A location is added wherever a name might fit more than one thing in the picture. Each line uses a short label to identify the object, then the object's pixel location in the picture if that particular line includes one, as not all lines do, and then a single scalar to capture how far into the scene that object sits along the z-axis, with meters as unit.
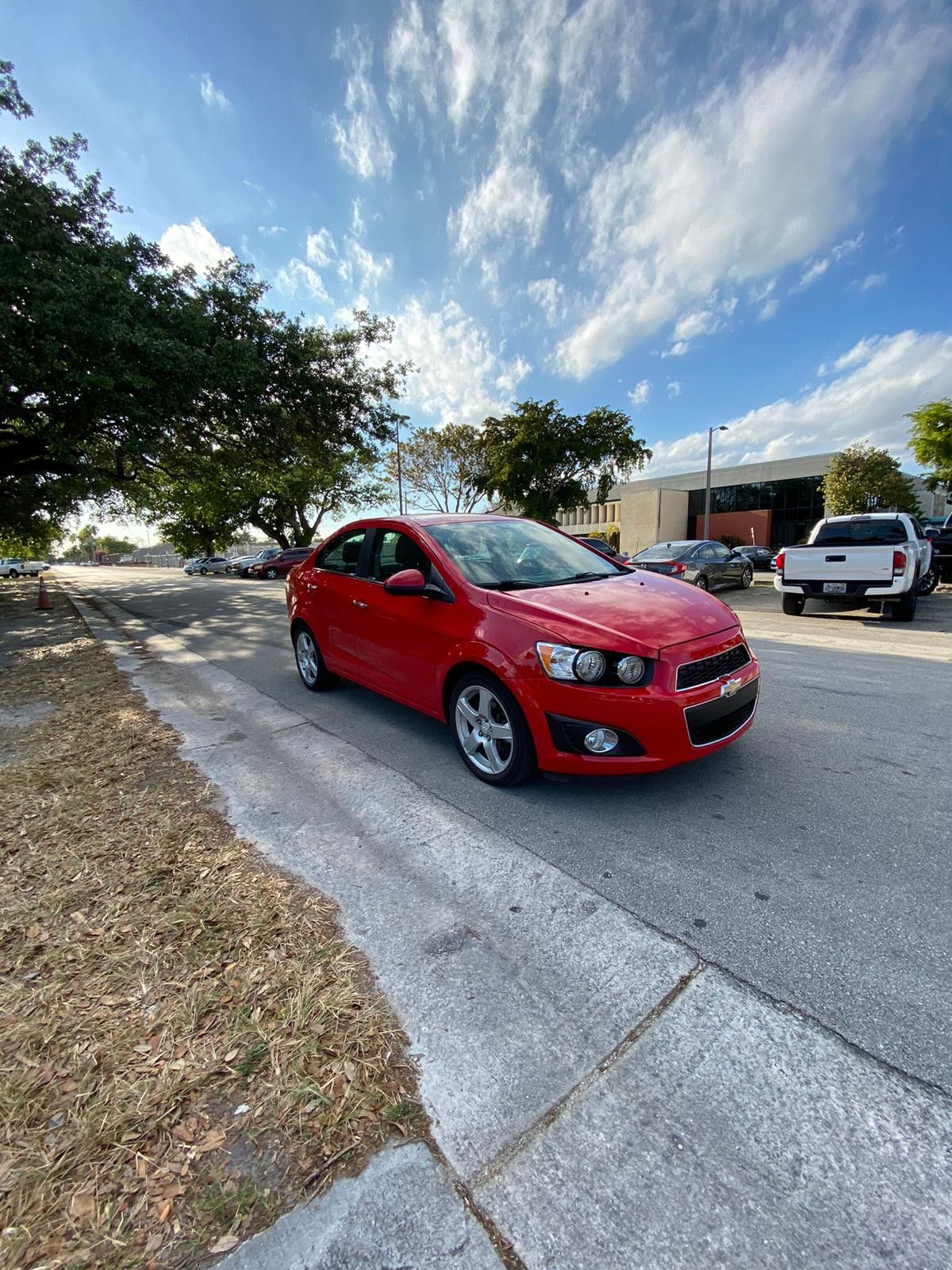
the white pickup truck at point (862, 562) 8.73
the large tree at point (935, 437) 15.94
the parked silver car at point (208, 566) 40.12
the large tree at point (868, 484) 31.06
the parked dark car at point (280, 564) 29.69
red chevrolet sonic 2.76
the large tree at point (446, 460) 33.03
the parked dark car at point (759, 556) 34.34
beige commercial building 42.03
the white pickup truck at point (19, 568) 48.59
